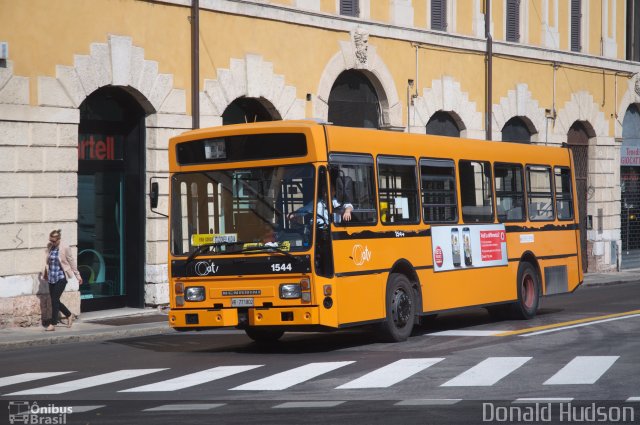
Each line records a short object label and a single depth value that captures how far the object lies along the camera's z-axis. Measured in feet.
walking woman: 70.18
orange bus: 53.62
